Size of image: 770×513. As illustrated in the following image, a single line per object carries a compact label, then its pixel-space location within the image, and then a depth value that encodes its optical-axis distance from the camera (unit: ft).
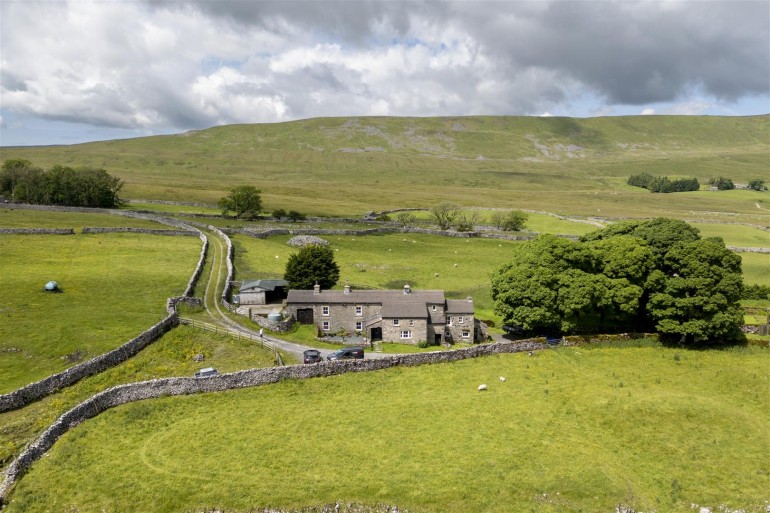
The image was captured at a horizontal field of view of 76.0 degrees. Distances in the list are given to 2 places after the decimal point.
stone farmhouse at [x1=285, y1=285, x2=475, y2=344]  157.58
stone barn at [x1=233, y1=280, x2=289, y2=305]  180.34
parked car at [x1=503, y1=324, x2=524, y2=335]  165.07
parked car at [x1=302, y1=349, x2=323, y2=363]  127.34
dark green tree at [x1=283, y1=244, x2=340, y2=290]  189.67
